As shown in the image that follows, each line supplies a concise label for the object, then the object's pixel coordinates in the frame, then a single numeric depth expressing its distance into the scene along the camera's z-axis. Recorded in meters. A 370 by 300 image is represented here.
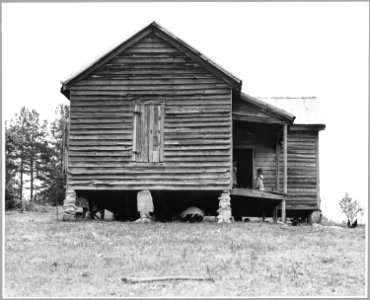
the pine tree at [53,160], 52.41
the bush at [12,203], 33.39
